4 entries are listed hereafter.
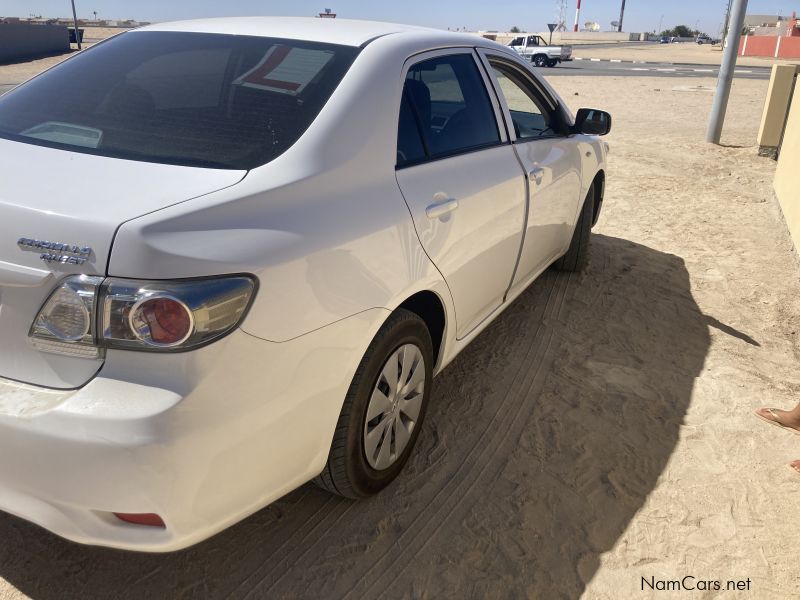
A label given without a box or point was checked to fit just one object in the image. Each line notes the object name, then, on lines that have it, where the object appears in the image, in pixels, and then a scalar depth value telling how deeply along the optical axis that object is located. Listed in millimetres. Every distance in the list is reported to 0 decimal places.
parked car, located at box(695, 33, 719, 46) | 96000
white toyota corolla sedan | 1717
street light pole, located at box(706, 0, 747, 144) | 11250
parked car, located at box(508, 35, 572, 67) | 37938
